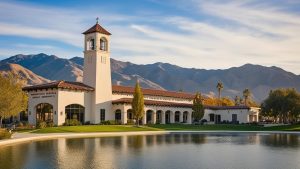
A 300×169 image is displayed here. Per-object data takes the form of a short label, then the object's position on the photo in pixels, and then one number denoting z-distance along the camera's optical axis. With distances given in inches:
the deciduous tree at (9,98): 1823.3
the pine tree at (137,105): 2455.7
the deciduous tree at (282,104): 3083.4
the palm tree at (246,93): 4603.8
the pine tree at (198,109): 2871.6
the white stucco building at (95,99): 2357.3
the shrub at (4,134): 1429.0
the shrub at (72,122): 2310.7
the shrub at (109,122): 2490.7
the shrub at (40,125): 2096.5
